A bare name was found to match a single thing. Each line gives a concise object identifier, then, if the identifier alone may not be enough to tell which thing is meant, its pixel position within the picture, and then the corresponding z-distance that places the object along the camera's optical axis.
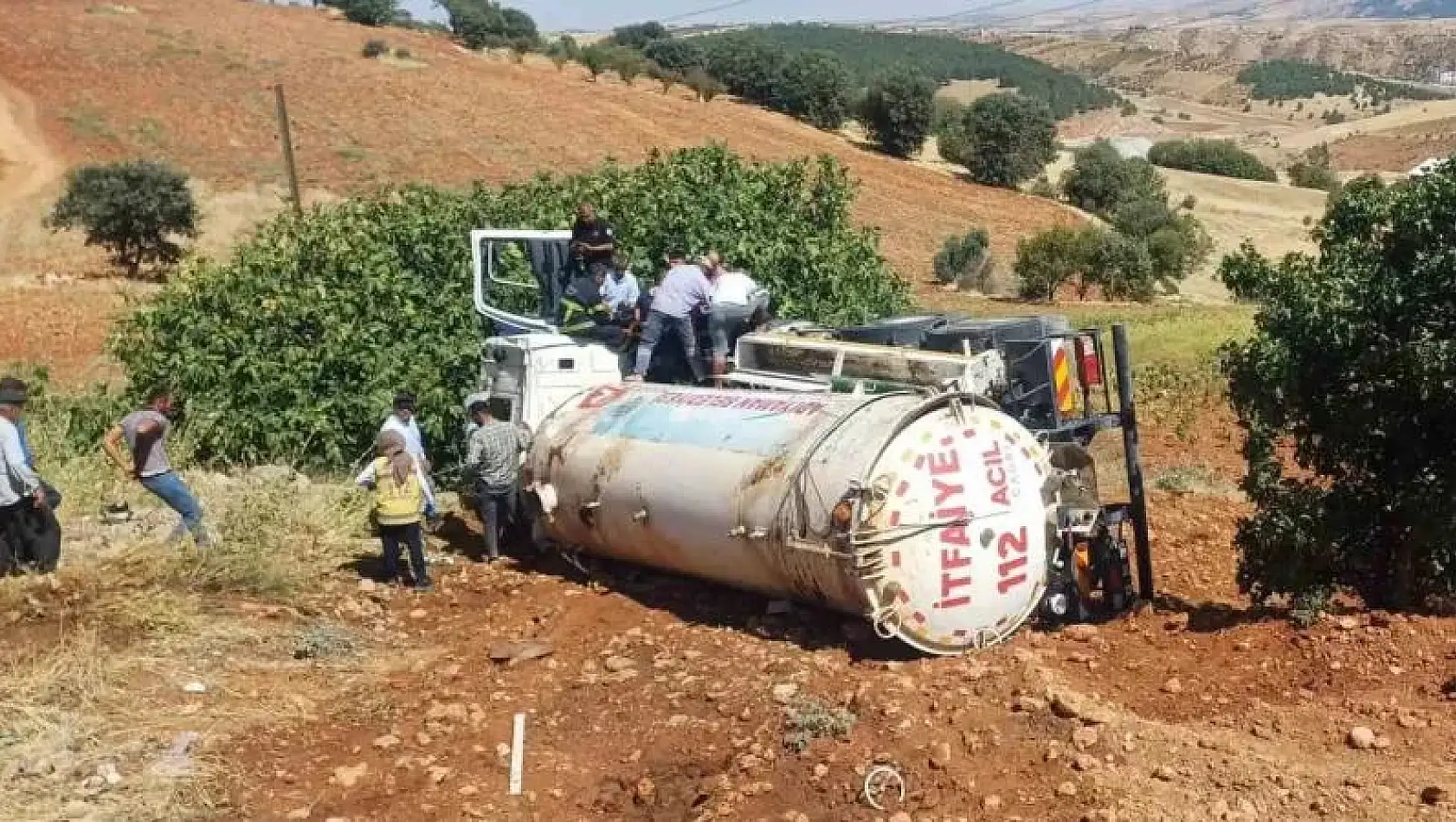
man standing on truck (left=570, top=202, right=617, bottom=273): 12.16
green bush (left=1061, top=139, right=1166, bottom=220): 62.72
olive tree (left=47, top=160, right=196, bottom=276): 38.28
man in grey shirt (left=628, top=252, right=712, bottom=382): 11.34
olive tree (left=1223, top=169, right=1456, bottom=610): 7.51
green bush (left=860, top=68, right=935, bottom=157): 68.19
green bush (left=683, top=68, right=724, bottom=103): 77.06
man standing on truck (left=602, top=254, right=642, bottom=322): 12.19
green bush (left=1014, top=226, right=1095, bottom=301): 37.78
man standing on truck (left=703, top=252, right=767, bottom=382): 11.17
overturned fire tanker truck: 7.95
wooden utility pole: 30.29
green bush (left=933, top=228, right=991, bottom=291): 41.84
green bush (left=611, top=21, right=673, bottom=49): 99.31
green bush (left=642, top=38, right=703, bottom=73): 88.88
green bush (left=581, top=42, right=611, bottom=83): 77.75
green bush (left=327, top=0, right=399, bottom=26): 79.19
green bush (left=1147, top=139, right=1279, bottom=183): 83.19
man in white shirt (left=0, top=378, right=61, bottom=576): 9.45
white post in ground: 7.23
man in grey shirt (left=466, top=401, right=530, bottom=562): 11.07
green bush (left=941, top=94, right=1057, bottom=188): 64.88
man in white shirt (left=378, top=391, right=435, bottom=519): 11.34
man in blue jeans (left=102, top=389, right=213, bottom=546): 10.66
